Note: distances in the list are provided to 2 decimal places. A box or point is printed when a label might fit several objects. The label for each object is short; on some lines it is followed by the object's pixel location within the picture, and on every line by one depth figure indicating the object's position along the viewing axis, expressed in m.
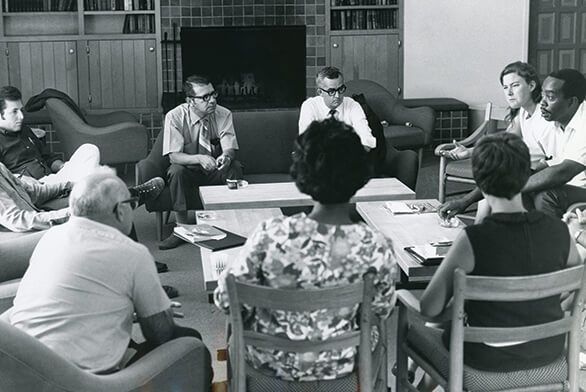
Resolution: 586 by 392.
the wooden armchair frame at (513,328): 2.60
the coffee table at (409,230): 3.60
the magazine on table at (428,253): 3.60
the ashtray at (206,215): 4.58
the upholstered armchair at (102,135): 7.37
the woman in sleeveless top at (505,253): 2.70
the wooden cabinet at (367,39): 9.26
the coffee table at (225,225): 3.55
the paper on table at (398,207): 4.57
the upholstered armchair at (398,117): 7.94
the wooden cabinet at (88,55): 8.84
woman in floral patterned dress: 2.57
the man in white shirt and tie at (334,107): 6.01
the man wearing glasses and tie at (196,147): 5.90
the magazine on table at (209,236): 3.96
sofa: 6.40
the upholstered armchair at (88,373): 2.42
